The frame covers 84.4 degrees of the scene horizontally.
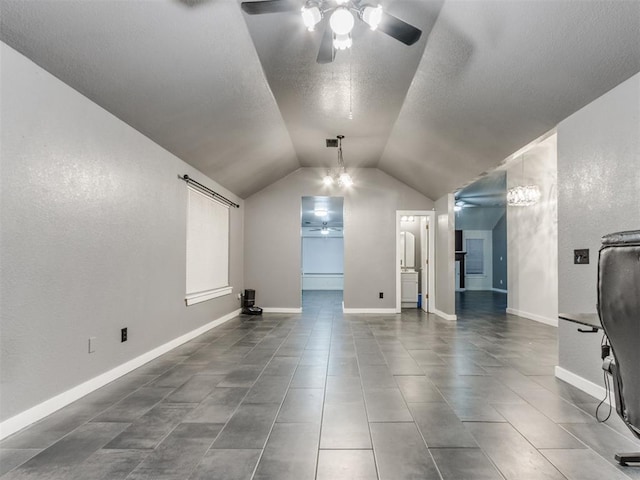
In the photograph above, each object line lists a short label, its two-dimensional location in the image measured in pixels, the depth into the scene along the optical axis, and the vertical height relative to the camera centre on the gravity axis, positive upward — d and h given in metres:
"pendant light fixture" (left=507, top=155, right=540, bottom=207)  6.00 +0.98
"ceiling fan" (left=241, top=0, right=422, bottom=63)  1.91 +1.30
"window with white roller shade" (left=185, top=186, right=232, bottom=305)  4.82 +0.03
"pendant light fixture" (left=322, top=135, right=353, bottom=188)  5.53 +1.60
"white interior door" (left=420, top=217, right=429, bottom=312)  7.39 -0.25
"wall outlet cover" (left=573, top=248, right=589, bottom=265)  2.86 -0.04
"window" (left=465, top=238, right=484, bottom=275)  12.78 -0.17
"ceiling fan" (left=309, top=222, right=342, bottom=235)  12.44 +0.78
